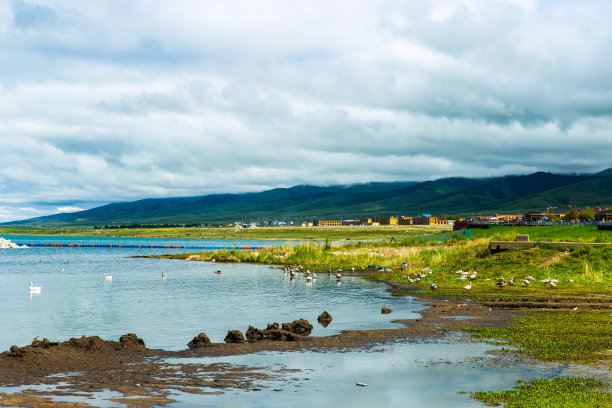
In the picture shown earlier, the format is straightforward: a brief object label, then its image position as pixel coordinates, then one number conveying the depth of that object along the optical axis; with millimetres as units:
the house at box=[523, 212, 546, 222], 131525
